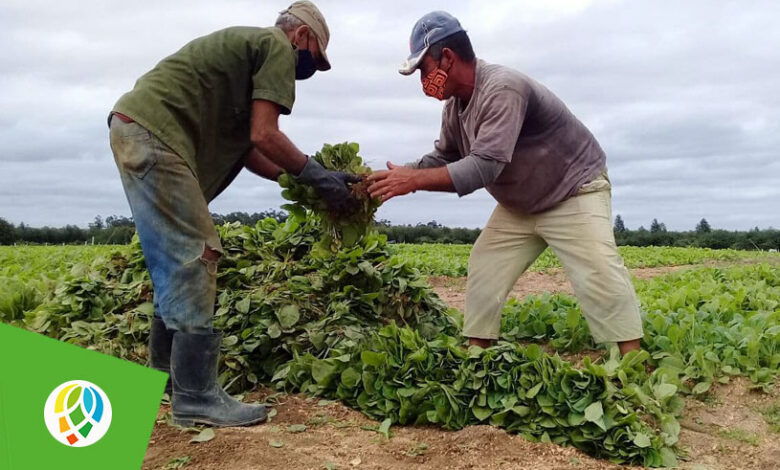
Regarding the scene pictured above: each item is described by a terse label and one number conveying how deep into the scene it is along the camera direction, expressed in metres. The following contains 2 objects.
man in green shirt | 3.24
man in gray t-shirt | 3.70
